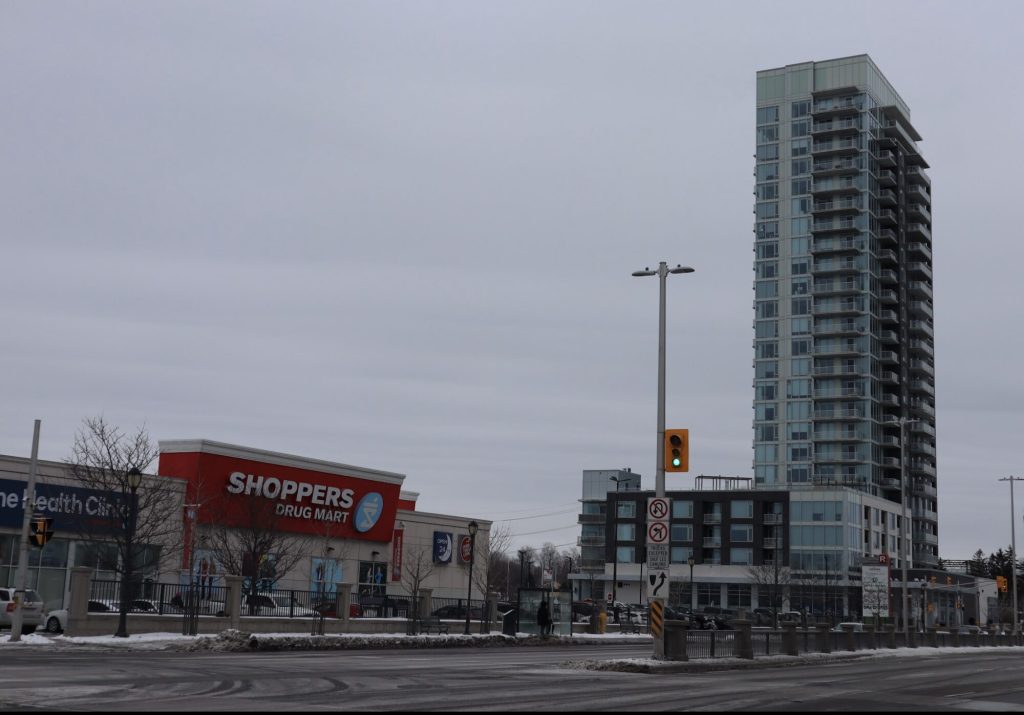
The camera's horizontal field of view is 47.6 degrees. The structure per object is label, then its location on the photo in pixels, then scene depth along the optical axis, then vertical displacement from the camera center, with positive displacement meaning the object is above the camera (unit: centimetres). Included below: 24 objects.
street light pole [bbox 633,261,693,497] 3103 +555
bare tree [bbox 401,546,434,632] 7956 -44
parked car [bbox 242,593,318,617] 4834 -221
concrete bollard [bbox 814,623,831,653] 4262 -249
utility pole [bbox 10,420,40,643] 3519 -40
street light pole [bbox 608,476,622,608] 14138 +371
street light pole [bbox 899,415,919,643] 5881 +272
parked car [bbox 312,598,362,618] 5078 -241
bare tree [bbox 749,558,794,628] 12444 -106
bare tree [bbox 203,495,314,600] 5781 +65
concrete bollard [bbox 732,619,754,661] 3541 -219
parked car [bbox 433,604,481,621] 6061 -281
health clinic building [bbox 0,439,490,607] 5634 +205
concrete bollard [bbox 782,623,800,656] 3947 -241
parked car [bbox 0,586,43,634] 4144 -228
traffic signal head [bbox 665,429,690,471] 3016 +299
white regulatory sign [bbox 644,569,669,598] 3041 -48
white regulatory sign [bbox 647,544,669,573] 3077 +18
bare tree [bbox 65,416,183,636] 5334 +191
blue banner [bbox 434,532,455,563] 8265 +81
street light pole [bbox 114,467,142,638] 3781 -30
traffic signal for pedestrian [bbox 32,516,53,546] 3647 +44
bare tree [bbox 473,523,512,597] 8662 -42
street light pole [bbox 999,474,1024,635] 8306 +372
